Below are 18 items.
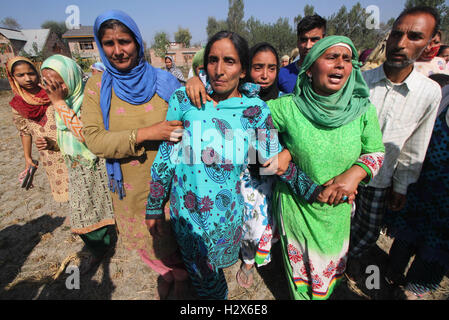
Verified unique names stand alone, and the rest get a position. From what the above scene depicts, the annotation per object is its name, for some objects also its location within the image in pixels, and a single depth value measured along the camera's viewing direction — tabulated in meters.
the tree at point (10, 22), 60.78
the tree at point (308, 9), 37.51
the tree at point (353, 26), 32.66
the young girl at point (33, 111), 2.28
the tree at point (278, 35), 38.69
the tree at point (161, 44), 41.65
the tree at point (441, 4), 29.52
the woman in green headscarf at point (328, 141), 1.54
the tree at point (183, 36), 61.87
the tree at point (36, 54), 25.99
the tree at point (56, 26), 57.72
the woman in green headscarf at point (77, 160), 1.91
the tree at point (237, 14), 50.00
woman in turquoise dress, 1.45
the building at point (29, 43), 28.34
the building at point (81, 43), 37.25
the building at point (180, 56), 45.50
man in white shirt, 1.78
